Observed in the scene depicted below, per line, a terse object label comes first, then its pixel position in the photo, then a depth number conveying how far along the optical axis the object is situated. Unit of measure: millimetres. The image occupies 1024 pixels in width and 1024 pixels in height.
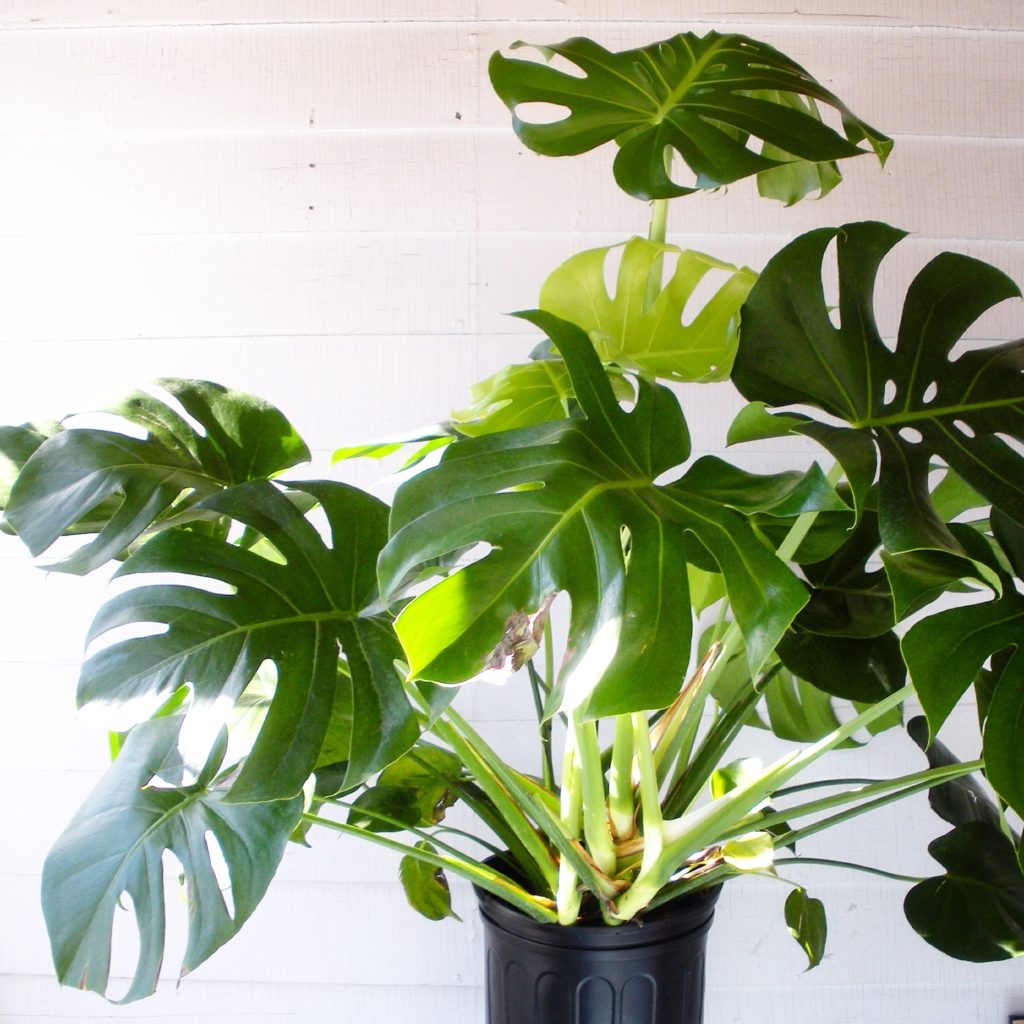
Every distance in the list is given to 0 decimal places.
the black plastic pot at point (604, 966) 853
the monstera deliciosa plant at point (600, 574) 657
